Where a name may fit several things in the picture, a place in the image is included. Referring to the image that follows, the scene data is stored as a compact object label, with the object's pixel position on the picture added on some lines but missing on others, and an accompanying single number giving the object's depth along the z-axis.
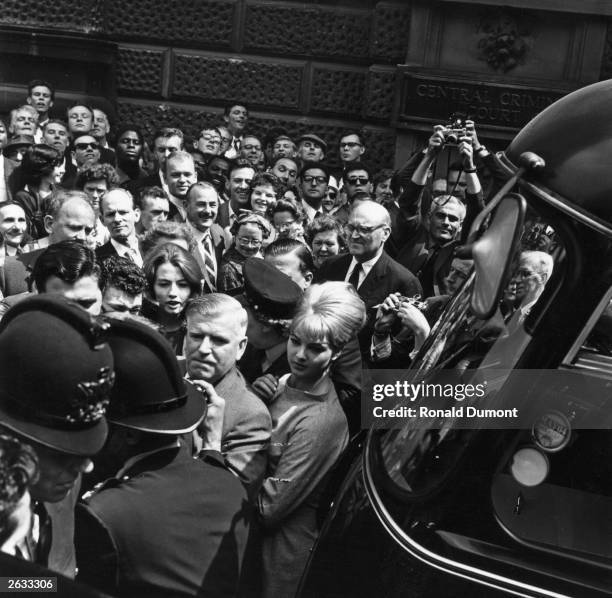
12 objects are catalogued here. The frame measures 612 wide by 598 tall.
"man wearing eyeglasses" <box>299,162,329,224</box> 8.15
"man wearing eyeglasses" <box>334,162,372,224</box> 8.31
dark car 2.54
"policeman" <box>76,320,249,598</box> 2.54
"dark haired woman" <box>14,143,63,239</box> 7.44
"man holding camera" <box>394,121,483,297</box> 6.00
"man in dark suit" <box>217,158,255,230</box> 7.80
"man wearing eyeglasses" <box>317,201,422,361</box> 5.36
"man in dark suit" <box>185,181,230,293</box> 6.33
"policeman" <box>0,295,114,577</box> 2.25
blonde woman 3.37
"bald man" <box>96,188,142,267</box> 5.84
